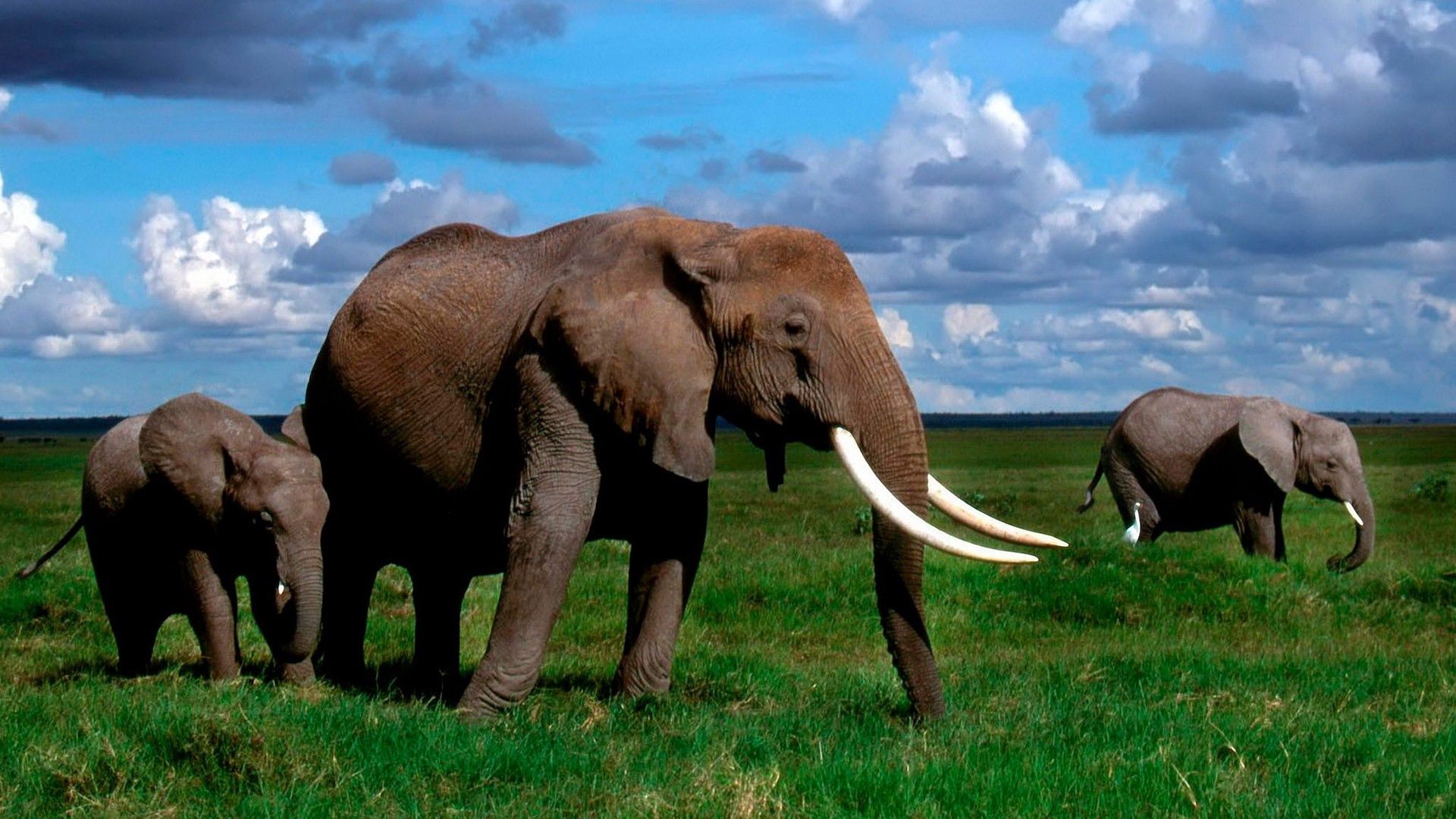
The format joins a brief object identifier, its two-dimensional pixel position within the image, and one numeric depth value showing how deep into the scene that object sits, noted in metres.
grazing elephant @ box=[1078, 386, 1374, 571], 20.92
